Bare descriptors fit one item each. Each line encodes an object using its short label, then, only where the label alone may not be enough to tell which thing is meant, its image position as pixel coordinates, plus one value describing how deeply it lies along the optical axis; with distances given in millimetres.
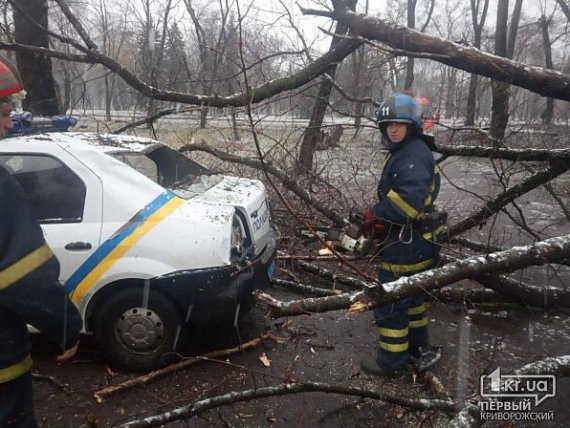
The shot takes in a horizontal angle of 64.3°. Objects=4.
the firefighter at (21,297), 1604
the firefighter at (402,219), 3045
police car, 3043
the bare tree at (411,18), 24734
